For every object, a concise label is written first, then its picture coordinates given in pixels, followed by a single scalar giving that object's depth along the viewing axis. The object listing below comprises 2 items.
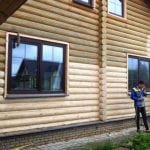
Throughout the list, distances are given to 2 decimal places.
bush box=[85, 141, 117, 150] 4.04
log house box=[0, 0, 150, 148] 5.17
